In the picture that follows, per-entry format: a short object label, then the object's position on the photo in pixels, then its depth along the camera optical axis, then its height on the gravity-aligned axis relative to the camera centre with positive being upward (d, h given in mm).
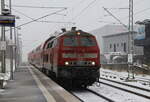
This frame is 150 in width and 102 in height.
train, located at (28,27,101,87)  16391 -85
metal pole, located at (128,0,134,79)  24789 +1234
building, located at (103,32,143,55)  81725 +3542
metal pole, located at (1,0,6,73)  19678 +1669
